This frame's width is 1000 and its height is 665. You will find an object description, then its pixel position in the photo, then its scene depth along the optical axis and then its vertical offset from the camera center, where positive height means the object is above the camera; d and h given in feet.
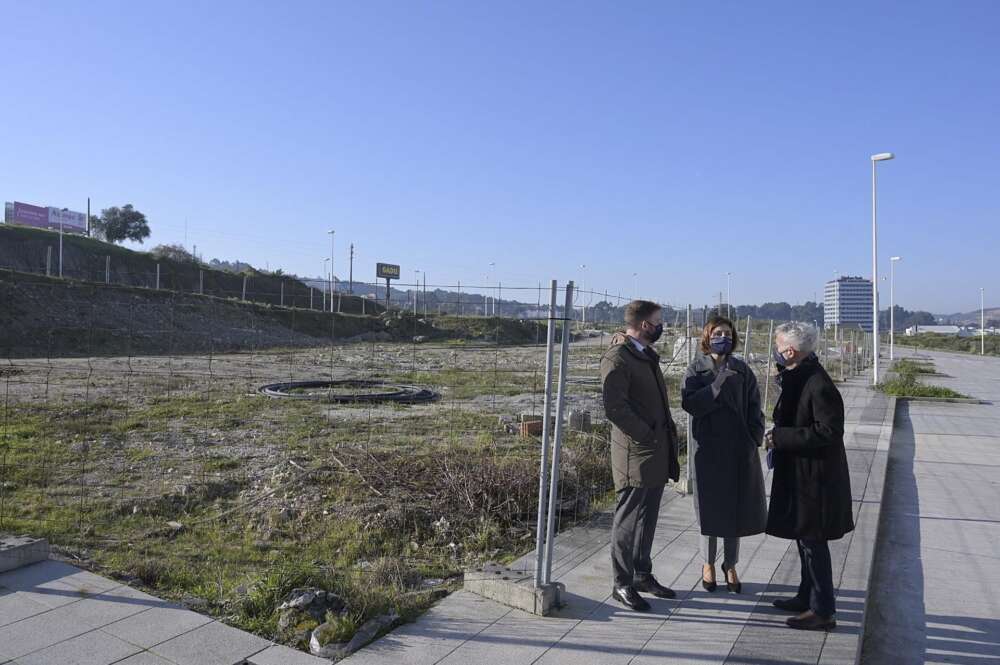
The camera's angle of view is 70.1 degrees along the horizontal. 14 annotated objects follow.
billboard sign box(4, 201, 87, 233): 215.72 +33.28
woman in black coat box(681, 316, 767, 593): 13.47 -1.91
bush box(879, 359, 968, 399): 63.21 -4.00
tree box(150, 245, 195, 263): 195.19 +21.08
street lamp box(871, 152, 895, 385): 78.56 +10.14
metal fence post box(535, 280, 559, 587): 12.66 -1.78
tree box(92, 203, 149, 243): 228.84 +32.33
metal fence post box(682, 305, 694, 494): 16.85 -3.17
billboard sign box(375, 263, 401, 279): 245.65 +21.78
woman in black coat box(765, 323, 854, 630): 12.01 -2.16
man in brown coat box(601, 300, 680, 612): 12.93 -1.83
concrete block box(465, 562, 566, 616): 12.96 -4.79
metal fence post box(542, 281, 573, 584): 12.55 -1.62
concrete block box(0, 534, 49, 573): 14.84 -4.86
